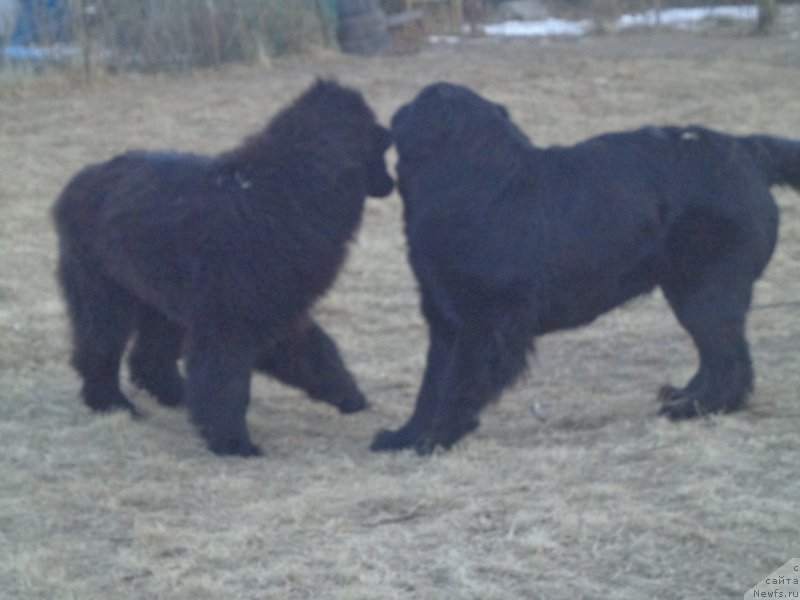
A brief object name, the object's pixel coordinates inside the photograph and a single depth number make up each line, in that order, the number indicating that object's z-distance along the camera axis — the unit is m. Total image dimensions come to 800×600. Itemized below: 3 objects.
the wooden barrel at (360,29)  32.91
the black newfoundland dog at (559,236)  10.48
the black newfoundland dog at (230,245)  11.09
